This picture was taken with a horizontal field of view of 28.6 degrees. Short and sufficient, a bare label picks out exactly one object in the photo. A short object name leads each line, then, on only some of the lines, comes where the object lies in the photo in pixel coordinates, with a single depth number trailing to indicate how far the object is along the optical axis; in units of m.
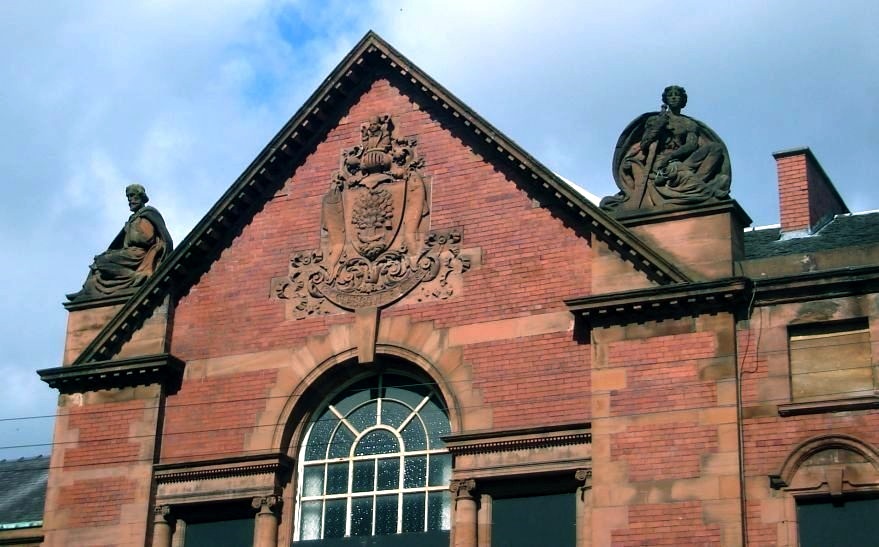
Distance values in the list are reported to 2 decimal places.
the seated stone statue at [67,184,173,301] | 30.89
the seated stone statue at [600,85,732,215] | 27.06
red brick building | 25.16
